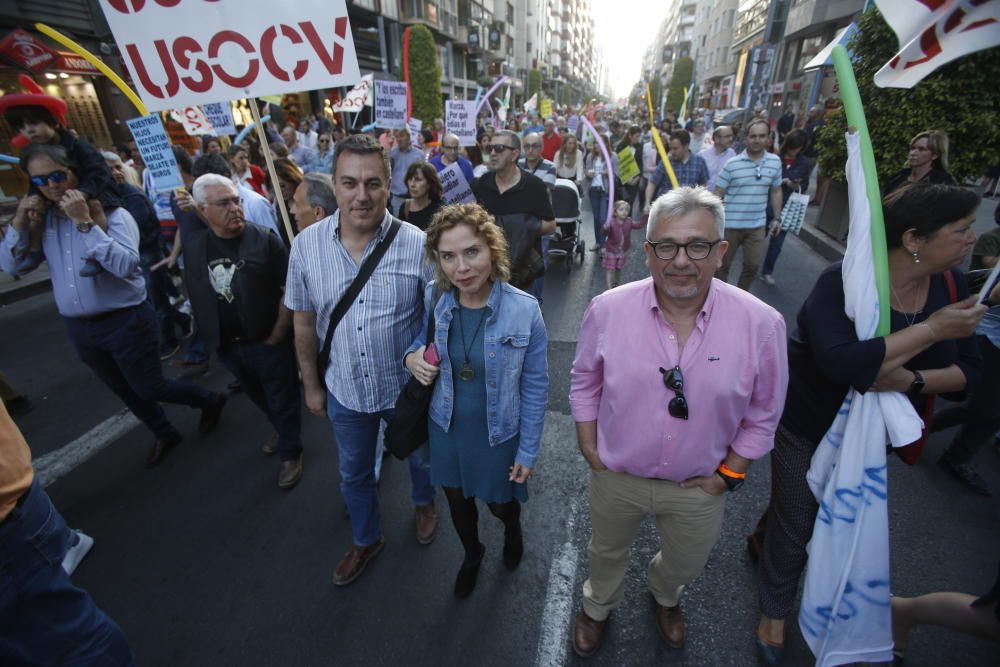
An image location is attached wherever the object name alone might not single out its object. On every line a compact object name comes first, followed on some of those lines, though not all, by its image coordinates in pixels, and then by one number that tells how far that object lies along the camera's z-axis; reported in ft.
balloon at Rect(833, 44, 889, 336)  4.97
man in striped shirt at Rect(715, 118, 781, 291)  16.55
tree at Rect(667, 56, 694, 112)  127.85
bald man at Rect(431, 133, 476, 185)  26.67
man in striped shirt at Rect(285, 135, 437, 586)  6.93
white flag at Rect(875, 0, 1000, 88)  4.86
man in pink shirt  5.32
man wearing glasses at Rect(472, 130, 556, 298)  13.06
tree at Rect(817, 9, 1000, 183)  17.35
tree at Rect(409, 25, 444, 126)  70.23
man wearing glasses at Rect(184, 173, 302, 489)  9.17
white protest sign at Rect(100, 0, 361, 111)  8.64
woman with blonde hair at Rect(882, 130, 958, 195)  13.16
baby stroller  23.89
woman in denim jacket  6.23
